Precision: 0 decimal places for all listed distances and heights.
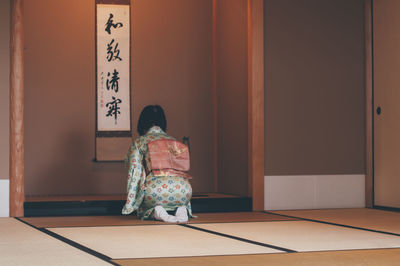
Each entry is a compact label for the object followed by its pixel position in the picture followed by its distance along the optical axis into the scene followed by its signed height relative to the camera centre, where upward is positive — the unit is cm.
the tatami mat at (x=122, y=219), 443 -68
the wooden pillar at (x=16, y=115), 491 +8
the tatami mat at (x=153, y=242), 310 -62
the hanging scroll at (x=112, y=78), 607 +44
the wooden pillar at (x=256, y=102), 547 +20
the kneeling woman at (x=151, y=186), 474 -44
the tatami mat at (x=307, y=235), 336 -63
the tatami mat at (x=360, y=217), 429 -69
